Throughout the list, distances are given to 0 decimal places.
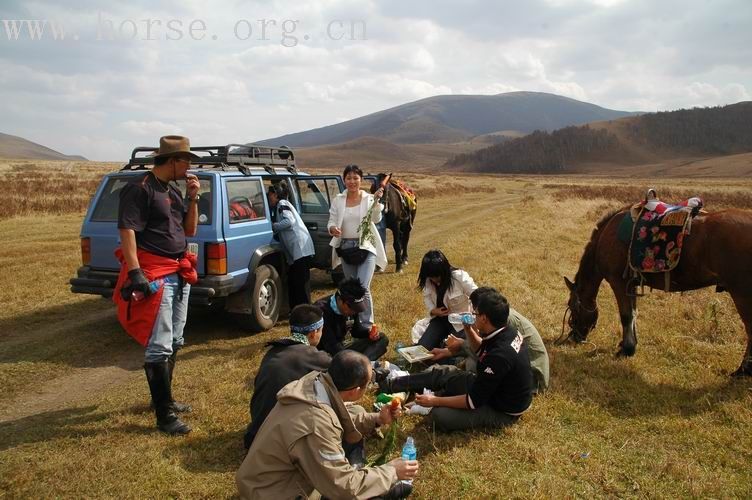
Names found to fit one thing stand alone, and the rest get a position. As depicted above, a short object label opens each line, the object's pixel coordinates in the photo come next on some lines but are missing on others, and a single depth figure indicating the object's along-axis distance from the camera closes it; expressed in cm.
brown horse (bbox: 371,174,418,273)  1084
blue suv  588
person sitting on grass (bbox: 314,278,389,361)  451
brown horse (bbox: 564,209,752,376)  495
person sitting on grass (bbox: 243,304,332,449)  337
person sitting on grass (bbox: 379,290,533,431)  383
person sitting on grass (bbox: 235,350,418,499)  251
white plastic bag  563
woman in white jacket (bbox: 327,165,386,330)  589
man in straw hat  382
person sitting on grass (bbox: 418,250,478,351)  522
